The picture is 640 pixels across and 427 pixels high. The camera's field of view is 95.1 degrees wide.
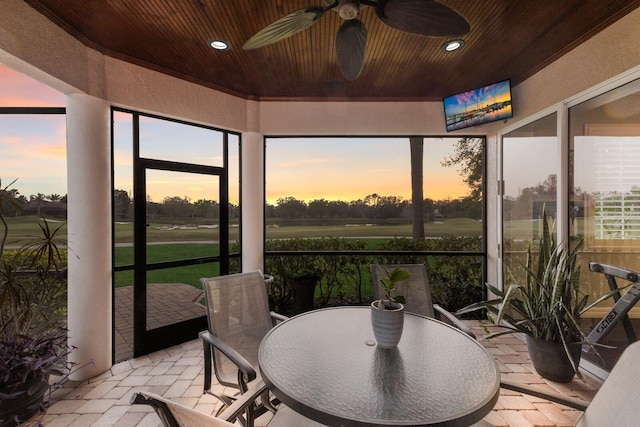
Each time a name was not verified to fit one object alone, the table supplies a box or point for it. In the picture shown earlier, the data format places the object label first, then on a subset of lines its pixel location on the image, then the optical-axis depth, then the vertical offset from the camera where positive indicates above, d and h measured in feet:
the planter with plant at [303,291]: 13.42 -3.57
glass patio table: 3.72 -2.53
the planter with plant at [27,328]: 6.86 -2.94
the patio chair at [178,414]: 2.64 -1.92
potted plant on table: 5.26 -1.95
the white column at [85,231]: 9.03 -0.50
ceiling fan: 4.94 +3.49
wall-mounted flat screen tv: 11.43 +4.39
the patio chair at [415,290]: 8.59 -2.32
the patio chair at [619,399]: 3.56 -2.40
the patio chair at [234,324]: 6.07 -2.66
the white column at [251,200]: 13.48 +0.64
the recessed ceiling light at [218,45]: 8.97 +5.31
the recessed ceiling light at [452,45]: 9.01 +5.24
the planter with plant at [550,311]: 8.57 -3.05
